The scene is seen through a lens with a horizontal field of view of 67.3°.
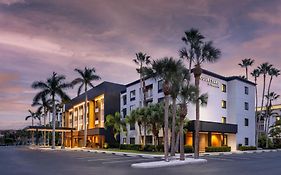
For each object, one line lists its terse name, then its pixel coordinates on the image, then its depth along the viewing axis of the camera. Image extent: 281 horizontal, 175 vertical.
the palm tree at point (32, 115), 73.20
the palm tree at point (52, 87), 40.01
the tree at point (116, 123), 36.07
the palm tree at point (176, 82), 18.48
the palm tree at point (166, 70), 18.05
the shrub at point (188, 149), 27.08
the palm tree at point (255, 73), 40.53
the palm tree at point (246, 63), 41.16
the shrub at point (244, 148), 32.71
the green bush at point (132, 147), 31.14
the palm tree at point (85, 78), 38.97
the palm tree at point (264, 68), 40.23
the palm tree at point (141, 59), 33.84
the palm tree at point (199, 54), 20.54
